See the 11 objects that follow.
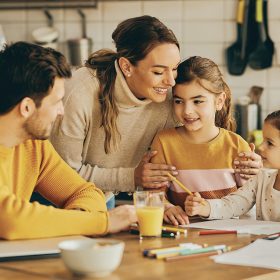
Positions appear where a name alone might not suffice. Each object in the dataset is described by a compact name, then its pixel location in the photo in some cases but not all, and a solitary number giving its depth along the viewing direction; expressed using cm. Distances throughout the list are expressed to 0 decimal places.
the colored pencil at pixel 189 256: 167
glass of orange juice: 192
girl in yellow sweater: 251
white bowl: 149
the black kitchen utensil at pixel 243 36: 394
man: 186
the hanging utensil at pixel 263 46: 392
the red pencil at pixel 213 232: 195
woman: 250
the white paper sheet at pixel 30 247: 167
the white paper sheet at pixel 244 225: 201
